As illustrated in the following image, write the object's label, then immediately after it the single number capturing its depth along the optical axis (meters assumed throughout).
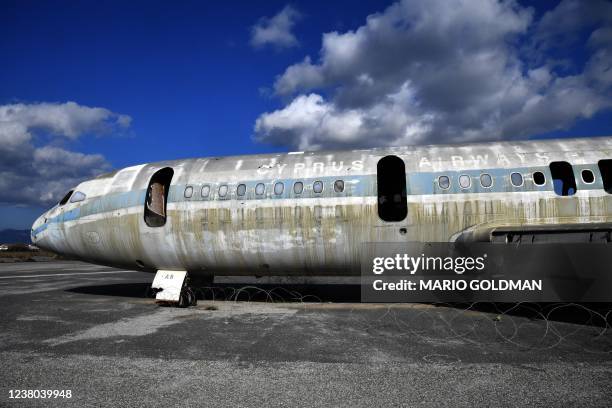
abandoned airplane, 9.48
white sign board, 11.25
